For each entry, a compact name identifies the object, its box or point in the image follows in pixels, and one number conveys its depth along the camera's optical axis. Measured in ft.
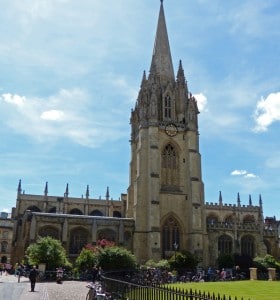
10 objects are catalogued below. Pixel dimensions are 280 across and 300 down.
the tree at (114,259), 93.33
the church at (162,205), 131.67
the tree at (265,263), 127.79
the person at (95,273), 75.58
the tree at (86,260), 98.23
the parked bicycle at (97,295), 40.53
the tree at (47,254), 94.78
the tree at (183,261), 116.58
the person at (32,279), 62.80
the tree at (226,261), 130.64
